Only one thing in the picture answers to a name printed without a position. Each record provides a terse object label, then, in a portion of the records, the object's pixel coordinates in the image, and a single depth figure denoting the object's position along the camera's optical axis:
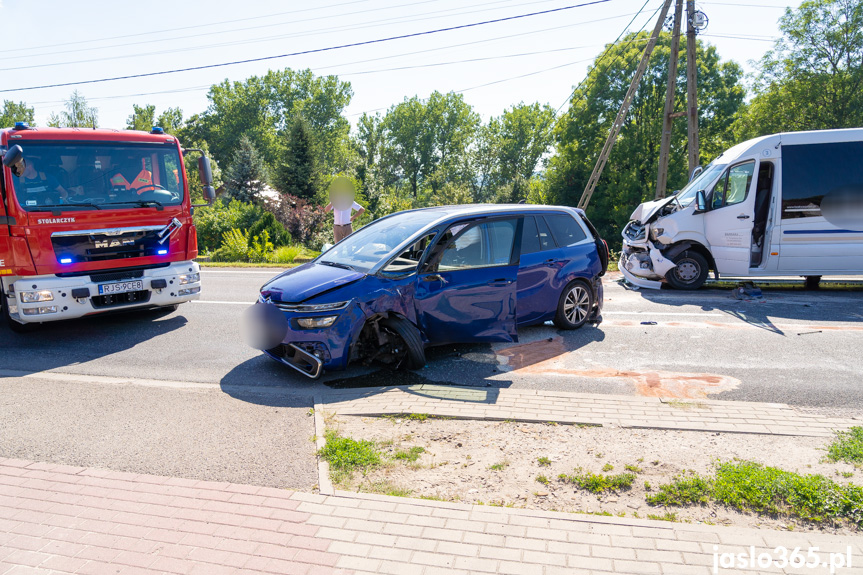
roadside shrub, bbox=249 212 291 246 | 20.50
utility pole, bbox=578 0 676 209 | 17.11
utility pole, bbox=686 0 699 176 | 16.42
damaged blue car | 5.79
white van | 10.03
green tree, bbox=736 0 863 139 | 34.41
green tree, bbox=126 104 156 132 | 79.56
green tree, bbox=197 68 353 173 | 78.00
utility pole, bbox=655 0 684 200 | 17.03
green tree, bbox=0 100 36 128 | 83.12
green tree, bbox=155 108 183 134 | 79.65
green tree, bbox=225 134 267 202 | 36.28
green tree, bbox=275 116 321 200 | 31.61
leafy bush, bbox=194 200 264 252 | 21.91
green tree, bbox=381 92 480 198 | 81.06
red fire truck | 7.24
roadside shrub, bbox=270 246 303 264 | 18.14
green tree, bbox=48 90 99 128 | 67.81
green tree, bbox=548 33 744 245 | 37.88
